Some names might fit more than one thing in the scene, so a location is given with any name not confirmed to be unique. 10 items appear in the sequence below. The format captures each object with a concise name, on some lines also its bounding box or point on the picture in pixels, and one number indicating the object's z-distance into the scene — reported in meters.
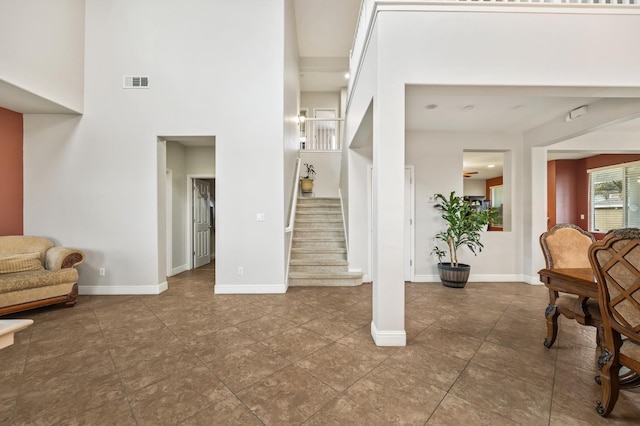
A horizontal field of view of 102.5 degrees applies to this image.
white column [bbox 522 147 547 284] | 4.54
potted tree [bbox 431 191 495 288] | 4.28
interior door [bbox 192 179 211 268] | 5.77
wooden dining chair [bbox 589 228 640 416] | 1.39
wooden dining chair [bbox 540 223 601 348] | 2.32
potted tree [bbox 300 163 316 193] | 6.79
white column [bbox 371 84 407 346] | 2.37
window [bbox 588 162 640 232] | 5.44
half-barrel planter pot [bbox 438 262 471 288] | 4.24
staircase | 4.30
